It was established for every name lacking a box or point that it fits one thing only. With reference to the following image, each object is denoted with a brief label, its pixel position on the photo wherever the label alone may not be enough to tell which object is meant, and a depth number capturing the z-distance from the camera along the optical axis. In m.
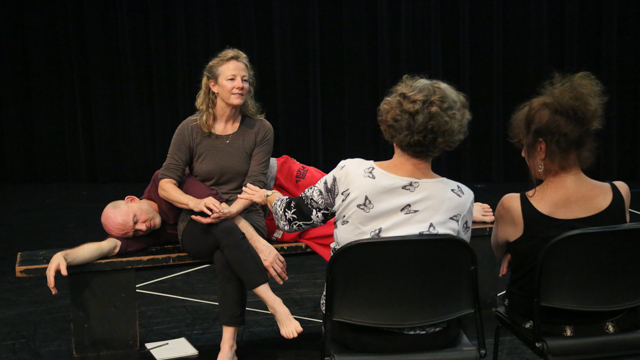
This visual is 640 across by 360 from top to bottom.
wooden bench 2.48
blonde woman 2.38
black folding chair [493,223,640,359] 1.61
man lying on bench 2.40
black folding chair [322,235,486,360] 1.55
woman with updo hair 1.68
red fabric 2.98
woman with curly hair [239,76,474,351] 1.65
